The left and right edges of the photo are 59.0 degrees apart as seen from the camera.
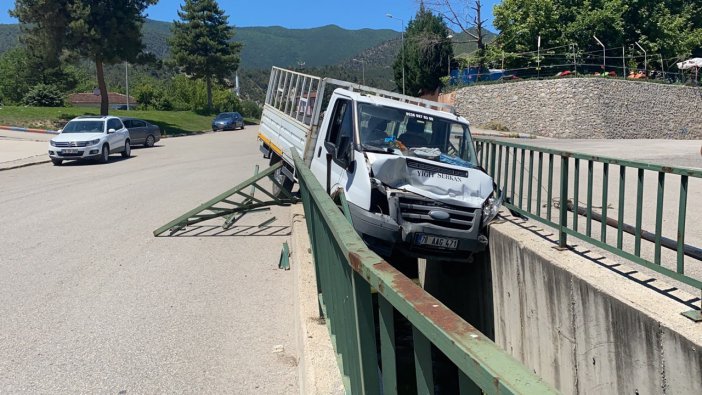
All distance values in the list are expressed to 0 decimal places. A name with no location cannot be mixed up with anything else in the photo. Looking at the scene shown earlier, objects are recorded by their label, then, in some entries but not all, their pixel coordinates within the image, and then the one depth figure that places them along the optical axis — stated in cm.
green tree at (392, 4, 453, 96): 5609
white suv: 2141
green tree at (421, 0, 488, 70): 4615
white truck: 682
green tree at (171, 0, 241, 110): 6588
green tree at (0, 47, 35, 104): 8050
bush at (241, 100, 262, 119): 8919
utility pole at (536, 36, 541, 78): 4081
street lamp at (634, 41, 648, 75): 4030
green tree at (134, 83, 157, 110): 7362
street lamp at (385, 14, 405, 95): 5498
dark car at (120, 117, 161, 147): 2965
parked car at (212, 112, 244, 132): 5081
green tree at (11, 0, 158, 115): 3778
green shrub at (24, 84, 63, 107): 5331
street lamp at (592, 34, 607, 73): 3942
